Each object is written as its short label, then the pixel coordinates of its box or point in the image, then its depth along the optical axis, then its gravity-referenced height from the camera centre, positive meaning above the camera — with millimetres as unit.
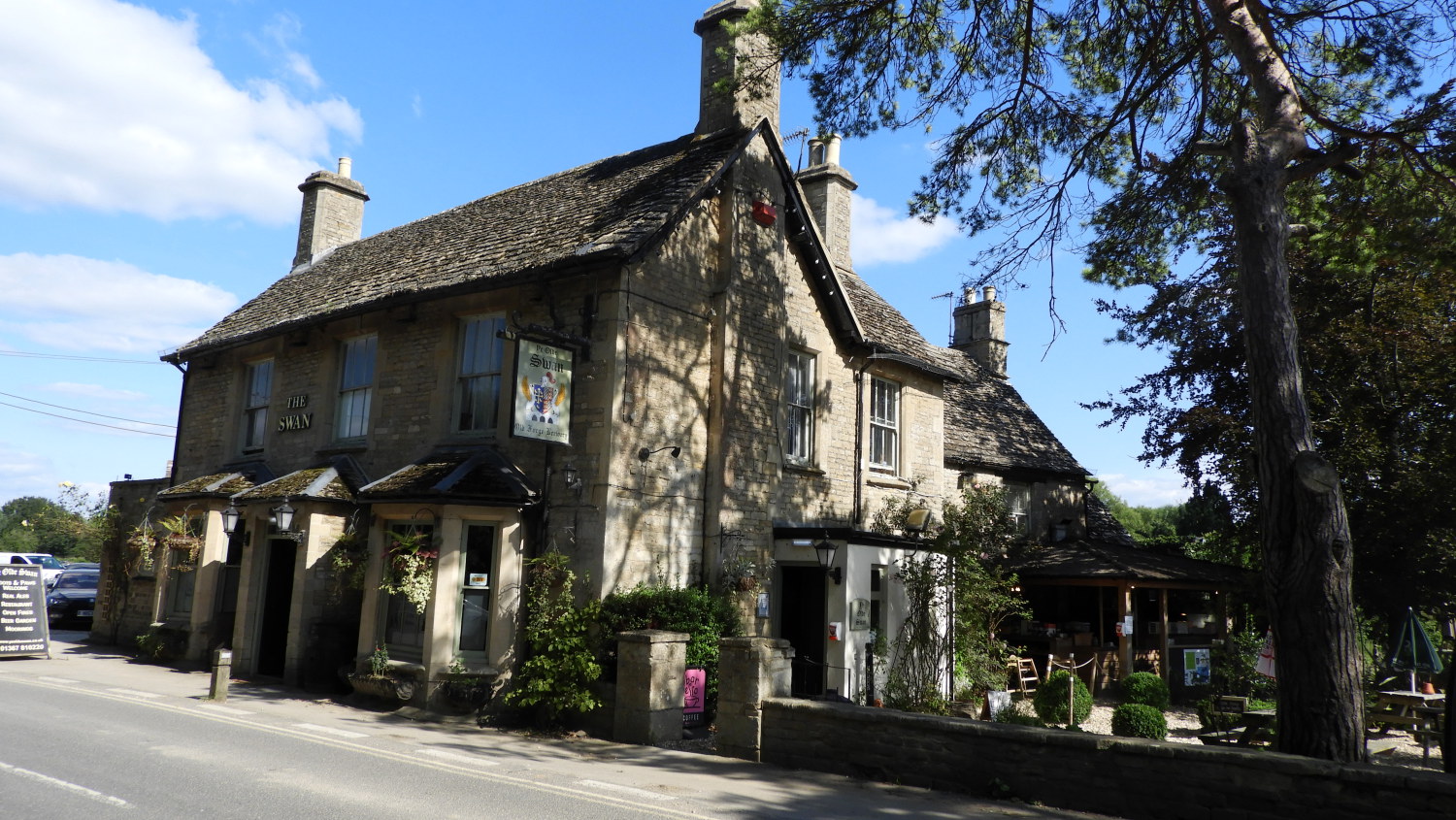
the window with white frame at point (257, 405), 18234 +3018
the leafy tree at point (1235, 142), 8500 +5846
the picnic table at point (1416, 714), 12086 -1501
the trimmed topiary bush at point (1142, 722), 12586 -1733
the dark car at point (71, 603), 23406 -1202
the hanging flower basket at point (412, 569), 12312 -39
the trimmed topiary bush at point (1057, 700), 14766 -1746
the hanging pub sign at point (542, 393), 11695 +2247
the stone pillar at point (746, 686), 10148 -1165
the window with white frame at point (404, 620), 12992 -766
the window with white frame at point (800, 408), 15599 +2885
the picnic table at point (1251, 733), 11594 -1697
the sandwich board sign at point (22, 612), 16141 -1040
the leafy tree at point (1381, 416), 17234 +3601
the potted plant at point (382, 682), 12383 -1553
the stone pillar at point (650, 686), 10977 -1308
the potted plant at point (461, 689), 11961 -1537
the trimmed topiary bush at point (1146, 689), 17500 -1785
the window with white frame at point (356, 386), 15930 +3007
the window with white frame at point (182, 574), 16938 -292
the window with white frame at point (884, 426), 17578 +2936
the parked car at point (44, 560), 29450 -298
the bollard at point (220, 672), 12523 -1503
